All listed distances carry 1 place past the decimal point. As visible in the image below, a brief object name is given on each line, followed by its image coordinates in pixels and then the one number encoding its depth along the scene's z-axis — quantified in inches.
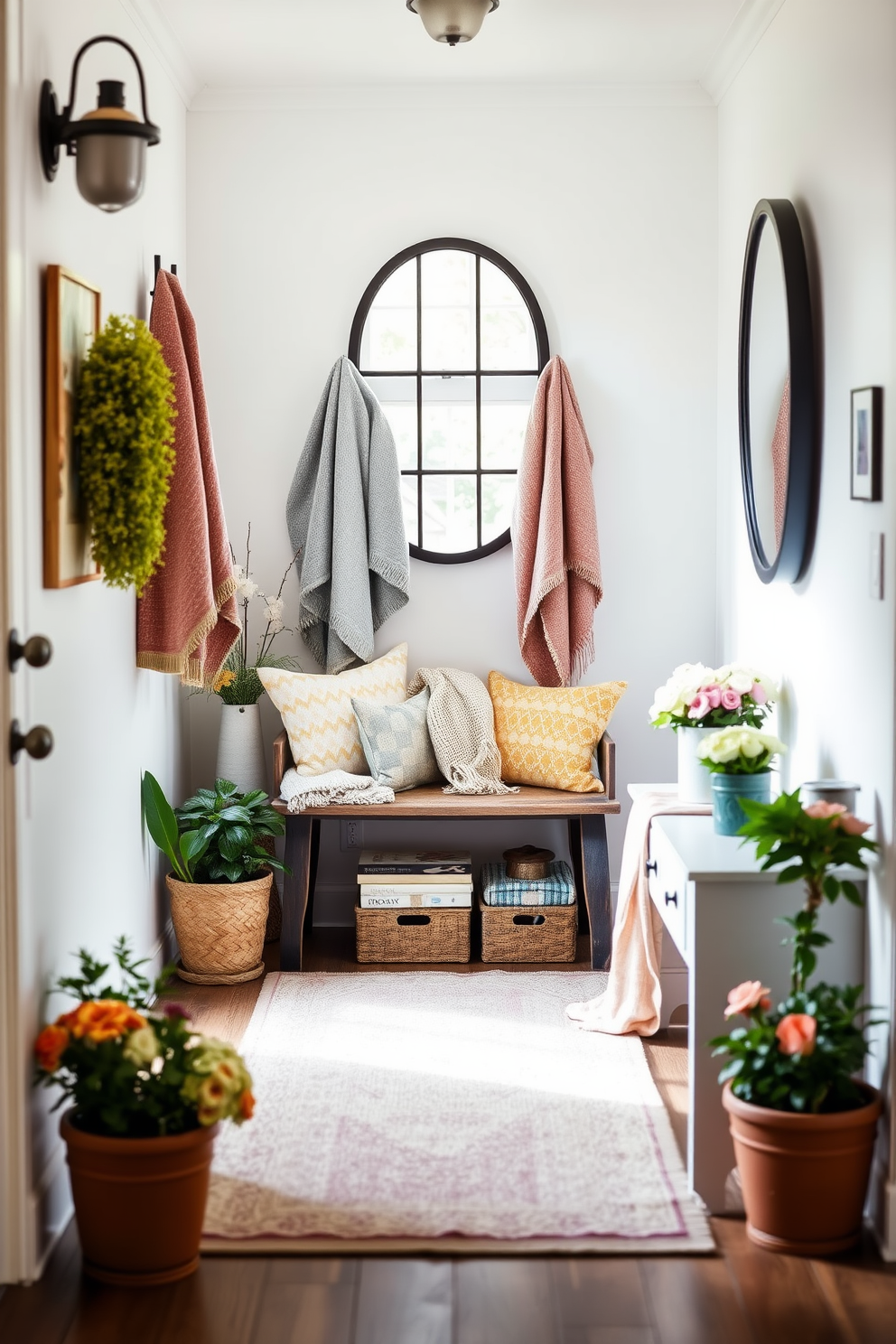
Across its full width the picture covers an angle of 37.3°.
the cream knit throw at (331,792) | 150.4
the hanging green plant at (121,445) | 99.0
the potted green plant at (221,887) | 144.7
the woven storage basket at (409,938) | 155.5
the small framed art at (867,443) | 95.0
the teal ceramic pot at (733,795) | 109.7
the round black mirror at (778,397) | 113.6
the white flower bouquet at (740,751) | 110.9
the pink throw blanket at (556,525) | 162.1
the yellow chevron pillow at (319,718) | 157.6
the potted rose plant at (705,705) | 124.2
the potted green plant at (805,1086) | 89.0
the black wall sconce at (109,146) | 90.6
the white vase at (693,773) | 125.2
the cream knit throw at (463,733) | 158.2
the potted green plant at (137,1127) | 85.5
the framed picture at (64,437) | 93.9
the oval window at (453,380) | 168.2
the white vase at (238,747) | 160.9
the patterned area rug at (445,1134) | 95.3
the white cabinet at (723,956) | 98.1
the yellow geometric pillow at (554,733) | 158.2
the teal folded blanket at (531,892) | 155.3
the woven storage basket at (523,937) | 155.2
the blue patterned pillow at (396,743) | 157.1
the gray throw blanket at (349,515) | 162.6
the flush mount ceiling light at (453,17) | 129.0
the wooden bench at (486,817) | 150.8
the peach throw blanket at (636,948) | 125.0
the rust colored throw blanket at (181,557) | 131.3
